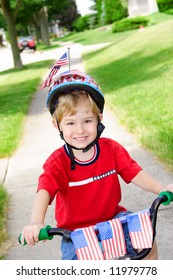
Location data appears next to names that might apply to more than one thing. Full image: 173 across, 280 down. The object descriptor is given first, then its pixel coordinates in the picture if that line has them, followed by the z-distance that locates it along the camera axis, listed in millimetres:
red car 44500
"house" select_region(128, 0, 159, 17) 45531
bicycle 1989
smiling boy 2502
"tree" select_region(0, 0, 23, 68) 22266
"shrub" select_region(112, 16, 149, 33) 37469
